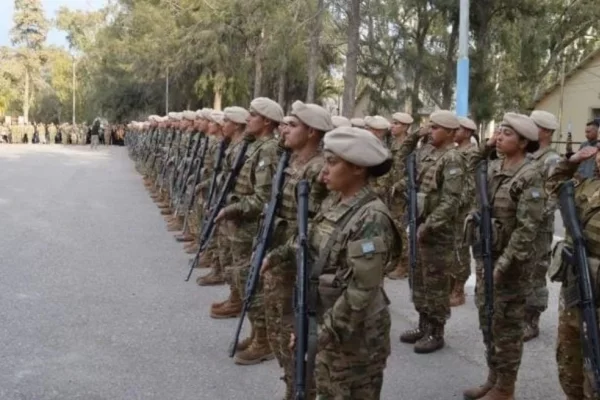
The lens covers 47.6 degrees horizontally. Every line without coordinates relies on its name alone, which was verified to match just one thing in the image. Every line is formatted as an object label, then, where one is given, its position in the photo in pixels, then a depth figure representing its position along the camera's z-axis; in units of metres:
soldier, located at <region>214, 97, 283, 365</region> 4.77
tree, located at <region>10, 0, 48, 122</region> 64.44
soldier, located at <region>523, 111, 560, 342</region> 5.20
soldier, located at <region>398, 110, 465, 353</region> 4.98
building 23.83
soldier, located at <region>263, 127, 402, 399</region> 2.76
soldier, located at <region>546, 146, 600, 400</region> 3.16
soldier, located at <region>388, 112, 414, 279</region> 7.55
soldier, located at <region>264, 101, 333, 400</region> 3.84
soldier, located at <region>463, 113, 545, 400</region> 3.90
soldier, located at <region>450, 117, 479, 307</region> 6.16
